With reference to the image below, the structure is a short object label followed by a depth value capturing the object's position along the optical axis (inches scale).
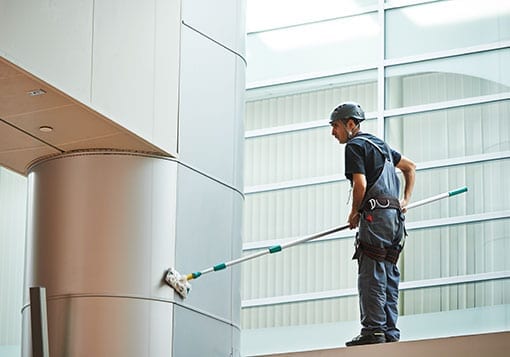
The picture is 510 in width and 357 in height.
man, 485.4
